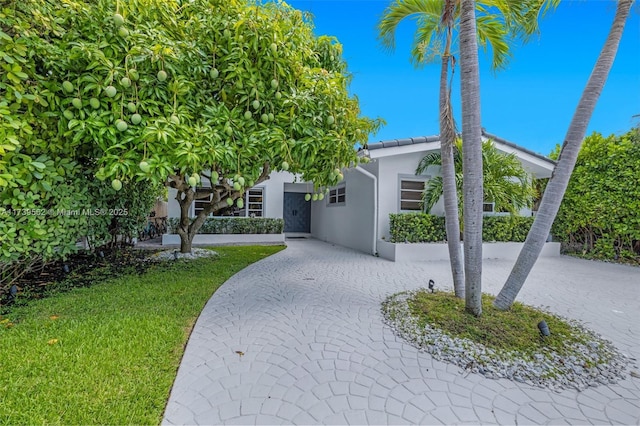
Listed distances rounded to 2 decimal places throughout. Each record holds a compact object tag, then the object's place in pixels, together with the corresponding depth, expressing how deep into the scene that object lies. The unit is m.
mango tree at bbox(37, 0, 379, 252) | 3.70
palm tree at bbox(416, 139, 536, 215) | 9.27
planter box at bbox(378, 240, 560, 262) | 9.51
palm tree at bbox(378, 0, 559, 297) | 4.93
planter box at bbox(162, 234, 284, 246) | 12.19
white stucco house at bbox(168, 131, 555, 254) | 10.38
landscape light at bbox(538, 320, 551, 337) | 3.77
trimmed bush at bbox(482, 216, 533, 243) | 10.73
